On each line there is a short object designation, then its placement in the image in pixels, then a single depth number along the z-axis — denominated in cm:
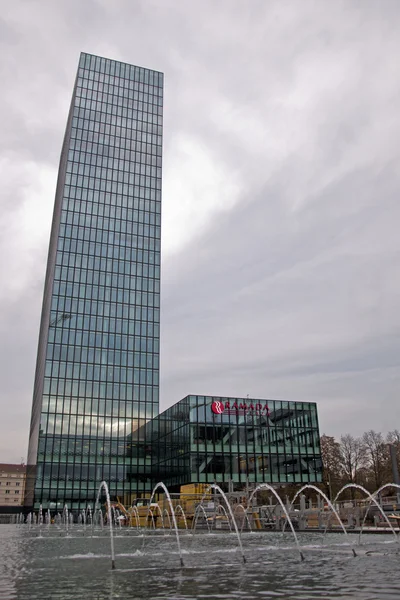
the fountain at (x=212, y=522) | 2712
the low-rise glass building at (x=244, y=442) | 7019
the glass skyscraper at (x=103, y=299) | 8588
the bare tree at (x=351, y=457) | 7481
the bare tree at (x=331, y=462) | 7588
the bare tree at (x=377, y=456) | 6909
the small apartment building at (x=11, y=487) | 17925
